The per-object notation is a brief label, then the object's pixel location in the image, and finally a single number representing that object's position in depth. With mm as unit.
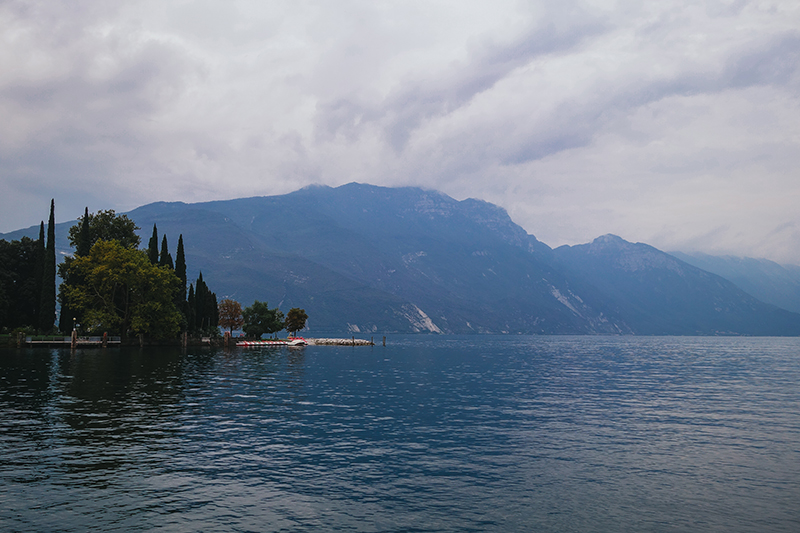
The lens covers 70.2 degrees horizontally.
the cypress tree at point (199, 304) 158250
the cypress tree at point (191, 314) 143600
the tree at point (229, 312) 198125
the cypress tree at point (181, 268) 141812
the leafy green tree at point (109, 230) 133000
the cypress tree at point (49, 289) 115125
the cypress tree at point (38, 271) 116812
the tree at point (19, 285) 117938
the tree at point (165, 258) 137025
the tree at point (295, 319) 192125
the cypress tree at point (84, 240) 120688
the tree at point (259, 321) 179250
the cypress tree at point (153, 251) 132875
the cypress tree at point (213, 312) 170200
